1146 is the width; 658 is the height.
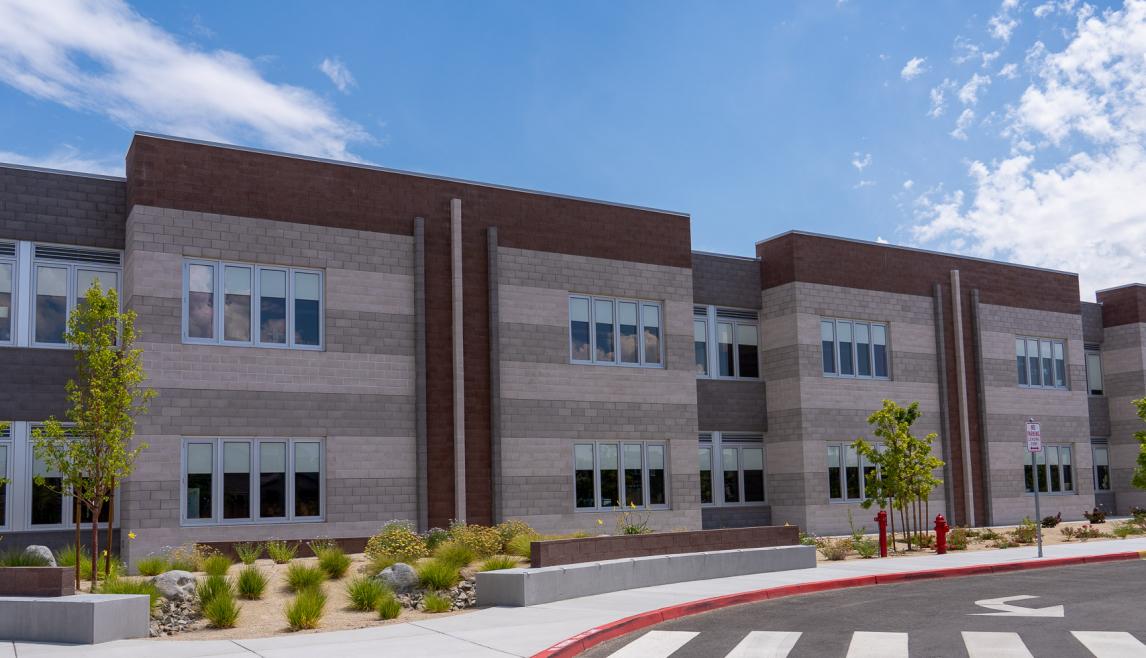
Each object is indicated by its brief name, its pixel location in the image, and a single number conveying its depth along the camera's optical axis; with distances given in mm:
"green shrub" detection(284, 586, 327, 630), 13930
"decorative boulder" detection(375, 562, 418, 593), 16906
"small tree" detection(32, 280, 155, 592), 17062
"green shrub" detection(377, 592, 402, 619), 14656
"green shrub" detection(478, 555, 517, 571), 17281
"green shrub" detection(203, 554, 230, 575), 16969
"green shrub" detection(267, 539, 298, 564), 20000
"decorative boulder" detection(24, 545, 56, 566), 18406
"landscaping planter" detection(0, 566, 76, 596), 13320
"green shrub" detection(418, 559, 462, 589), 16828
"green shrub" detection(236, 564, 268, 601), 16031
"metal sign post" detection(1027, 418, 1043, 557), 24141
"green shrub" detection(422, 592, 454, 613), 15250
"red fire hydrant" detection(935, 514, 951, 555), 24375
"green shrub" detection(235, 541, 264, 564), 19345
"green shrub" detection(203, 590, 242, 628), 14242
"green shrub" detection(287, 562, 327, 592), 16641
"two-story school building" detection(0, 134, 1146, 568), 22062
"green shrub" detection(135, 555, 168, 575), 17750
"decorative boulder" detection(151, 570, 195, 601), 15641
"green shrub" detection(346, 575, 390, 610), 15367
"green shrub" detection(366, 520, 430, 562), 19234
